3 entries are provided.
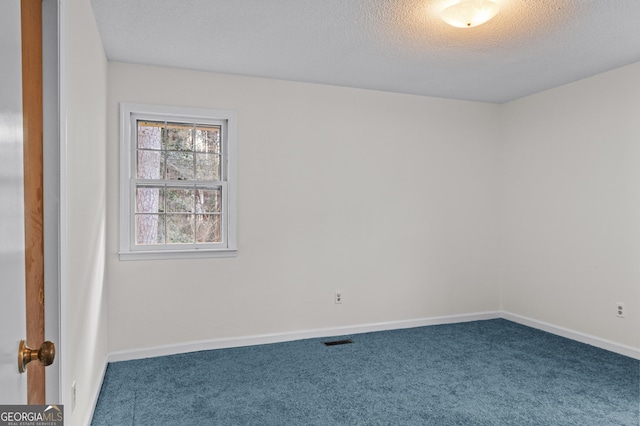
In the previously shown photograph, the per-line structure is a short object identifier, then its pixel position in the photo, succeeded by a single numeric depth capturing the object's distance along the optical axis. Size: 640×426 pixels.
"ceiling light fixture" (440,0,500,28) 2.52
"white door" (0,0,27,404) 0.77
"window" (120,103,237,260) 3.72
